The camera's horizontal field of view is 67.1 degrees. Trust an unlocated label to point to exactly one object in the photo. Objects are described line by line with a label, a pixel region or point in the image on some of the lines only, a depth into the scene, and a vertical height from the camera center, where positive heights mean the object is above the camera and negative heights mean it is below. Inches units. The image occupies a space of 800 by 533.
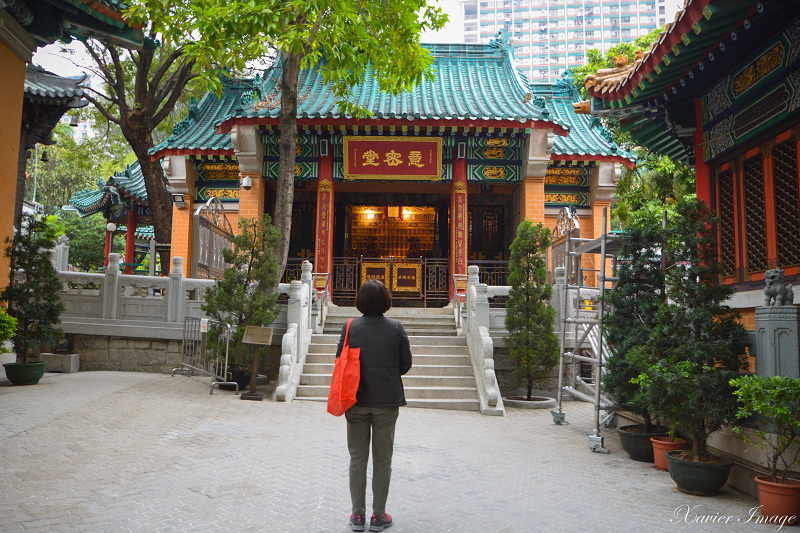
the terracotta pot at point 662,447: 228.4 -53.6
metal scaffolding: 268.5 +3.4
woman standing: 157.6 -28.1
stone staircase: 381.7 -42.9
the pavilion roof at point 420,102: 521.3 +195.0
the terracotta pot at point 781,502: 162.9 -52.6
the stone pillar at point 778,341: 179.0 -10.0
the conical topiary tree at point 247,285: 391.5 +9.6
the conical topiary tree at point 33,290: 364.8 +4.0
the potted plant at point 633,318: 245.3 -5.2
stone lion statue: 185.6 +5.6
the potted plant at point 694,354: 192.1 -15.9
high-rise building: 3671.3 +1696.1
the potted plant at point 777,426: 160.7 -32.7
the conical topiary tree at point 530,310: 397.1 -3.5
